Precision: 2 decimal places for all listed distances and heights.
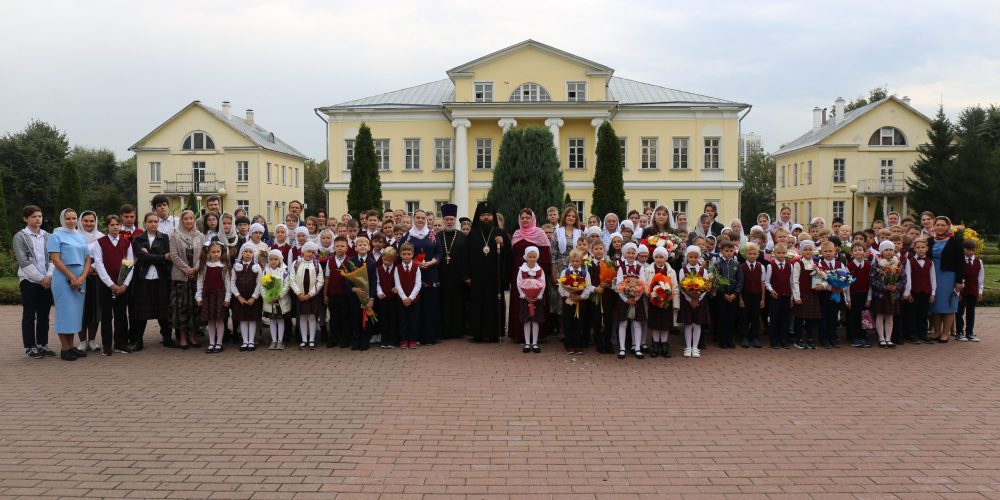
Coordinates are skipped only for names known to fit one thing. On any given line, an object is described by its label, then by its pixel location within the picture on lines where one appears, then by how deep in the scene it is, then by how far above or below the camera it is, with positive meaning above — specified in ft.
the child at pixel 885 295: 35.32 -3.12
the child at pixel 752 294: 34.55 -2.99
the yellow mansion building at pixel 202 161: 174.29 +17.25
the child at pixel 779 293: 34.68 -2.94
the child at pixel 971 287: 37.58 -2.91
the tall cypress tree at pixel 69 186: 93.71 +6.09
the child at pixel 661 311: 32.32 -3.55
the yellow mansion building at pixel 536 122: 135.23 +18.60
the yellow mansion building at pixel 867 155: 168.14 +17.51
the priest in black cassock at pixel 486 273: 36.17 -2.07
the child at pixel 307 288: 34.17 -2.60
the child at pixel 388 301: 34.58 -3.28
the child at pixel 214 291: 33.76 -2.70
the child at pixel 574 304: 33.01 -3.30
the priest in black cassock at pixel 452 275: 37.04 -2.18
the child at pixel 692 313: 32.71 -3.66
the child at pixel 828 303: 34.91 -3.46
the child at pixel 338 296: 34.58 -3.01
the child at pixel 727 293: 34.14 -2.92
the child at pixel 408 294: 34.53 -2.92
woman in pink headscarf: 35.70 -0.75
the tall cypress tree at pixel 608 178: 93.96 +6.92
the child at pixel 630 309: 32.35 -3.47
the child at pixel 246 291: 33.99 -2.70
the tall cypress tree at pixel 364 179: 89.20 +6.57
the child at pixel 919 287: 36.09 -2.79
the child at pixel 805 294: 34.55 -3.00
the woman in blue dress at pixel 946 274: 36.73 -2.21
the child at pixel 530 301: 33.65 -3.21
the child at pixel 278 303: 33.81 -3.26
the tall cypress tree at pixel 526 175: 84.38 +6.63
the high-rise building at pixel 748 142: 412.36 +51.89
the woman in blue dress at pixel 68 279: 31.55 -1.98
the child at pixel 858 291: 35.47 -2.93
